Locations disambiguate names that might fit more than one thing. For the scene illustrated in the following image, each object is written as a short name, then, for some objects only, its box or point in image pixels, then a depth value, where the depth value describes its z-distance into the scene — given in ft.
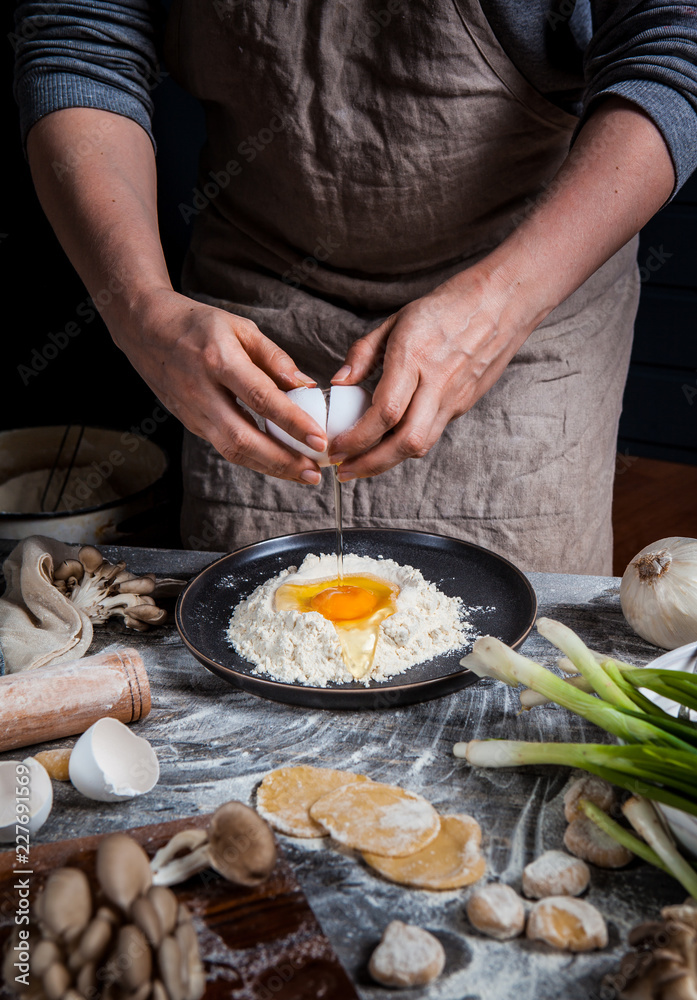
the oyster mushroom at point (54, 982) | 1.88
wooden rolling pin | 3.14
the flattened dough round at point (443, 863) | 2.46
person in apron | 3.81
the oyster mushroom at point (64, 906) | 1.94
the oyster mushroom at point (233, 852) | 2.35
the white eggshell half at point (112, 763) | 2.81
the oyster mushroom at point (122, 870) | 2.01
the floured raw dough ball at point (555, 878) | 2.41
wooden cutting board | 2.12
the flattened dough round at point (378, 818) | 2.56
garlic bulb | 3.51
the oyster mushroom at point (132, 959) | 1.88
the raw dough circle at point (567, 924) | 2.23
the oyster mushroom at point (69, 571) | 4.12
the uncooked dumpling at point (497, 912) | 2.27
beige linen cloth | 3.68
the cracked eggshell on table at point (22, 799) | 2.67
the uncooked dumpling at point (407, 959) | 2.15
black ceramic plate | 3.21
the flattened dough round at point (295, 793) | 2.70
